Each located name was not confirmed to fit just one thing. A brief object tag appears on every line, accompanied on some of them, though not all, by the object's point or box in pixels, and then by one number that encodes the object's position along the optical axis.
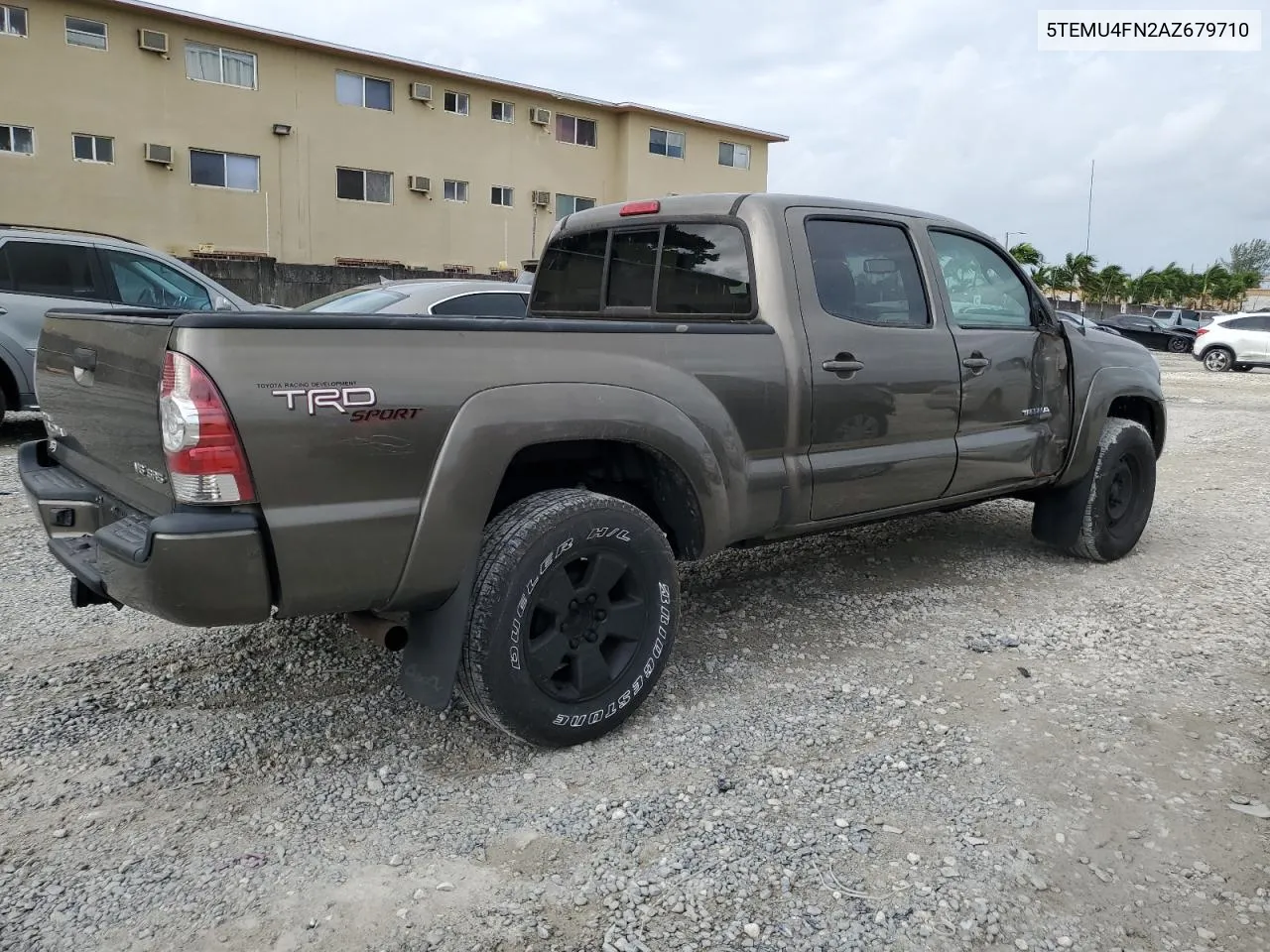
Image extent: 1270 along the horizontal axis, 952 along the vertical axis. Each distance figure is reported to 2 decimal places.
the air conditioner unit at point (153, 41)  21.61
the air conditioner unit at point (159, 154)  21.84
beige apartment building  21.14
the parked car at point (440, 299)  7.62
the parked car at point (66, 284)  7.80
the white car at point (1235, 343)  23.36
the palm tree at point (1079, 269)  55.97
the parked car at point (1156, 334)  31.64
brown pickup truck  2.47
